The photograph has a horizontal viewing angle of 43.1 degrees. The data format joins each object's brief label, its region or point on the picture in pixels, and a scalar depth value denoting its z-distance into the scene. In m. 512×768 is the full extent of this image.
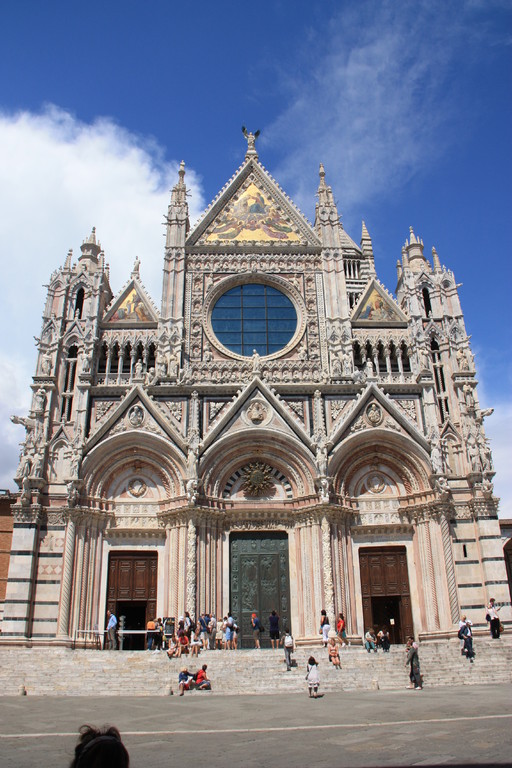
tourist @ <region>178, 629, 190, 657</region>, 17.55
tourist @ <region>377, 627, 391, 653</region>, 18.61
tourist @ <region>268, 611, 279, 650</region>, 20.03
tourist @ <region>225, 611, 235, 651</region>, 19.47
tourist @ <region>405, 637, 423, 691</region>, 14.81
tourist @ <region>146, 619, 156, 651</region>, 19.90
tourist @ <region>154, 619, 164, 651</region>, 19.89
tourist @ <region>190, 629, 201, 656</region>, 17.50
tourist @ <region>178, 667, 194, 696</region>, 14.48
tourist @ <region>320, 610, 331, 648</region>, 18.55
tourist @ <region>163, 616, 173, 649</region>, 19.48
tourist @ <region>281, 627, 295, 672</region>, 16.03
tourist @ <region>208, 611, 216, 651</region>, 19.52
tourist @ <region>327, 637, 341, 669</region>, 16.55
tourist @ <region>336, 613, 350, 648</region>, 19.80
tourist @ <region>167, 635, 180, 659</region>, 17.32
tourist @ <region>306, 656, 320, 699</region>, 13.69
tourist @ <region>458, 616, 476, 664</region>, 17.75
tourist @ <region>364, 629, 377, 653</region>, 18.50
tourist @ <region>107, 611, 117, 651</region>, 20.00
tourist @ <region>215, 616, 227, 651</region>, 20.38
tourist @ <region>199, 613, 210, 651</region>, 19.50
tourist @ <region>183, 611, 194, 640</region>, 18.58
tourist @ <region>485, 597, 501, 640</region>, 19.95
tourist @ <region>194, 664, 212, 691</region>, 14.84
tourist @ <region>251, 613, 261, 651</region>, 19.92
